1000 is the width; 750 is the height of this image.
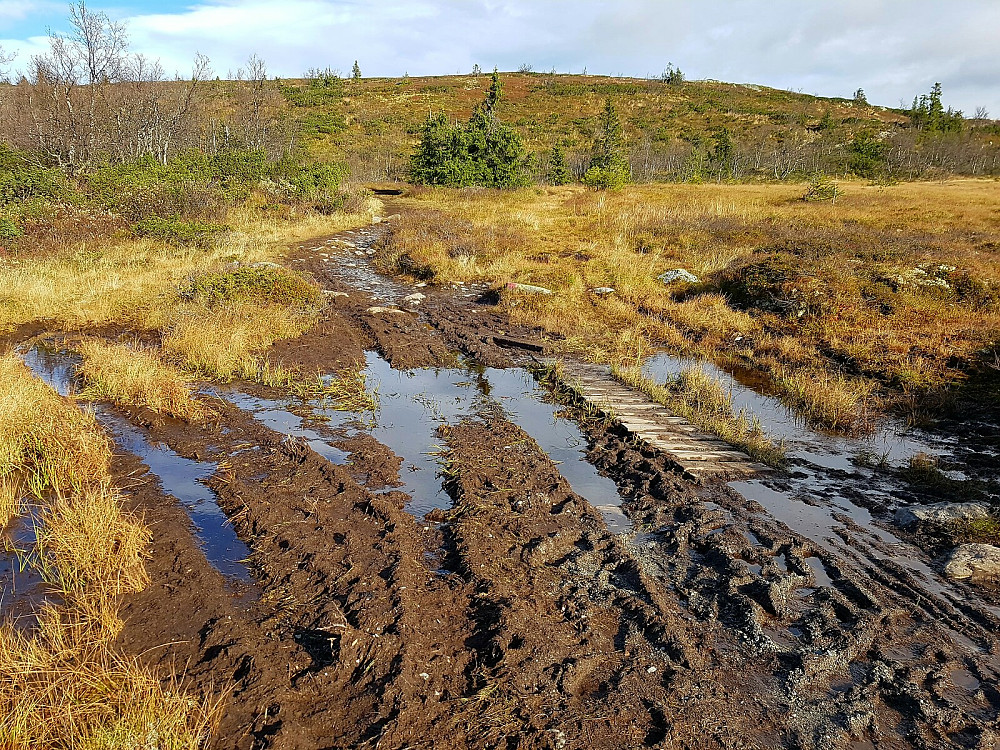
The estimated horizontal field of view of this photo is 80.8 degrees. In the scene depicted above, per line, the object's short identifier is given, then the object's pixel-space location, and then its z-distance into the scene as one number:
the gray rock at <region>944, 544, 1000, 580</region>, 4.44
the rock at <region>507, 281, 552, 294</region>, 12.48
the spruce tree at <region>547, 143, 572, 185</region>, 31.80
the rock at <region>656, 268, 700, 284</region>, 13.52
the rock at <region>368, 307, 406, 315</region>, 11.32
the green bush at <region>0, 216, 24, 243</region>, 12.37
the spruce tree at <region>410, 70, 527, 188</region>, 25.95
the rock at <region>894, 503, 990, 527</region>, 5.05
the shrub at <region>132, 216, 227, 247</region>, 13.85
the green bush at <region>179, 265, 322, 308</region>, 10.48
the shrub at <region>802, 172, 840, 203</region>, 23.56
